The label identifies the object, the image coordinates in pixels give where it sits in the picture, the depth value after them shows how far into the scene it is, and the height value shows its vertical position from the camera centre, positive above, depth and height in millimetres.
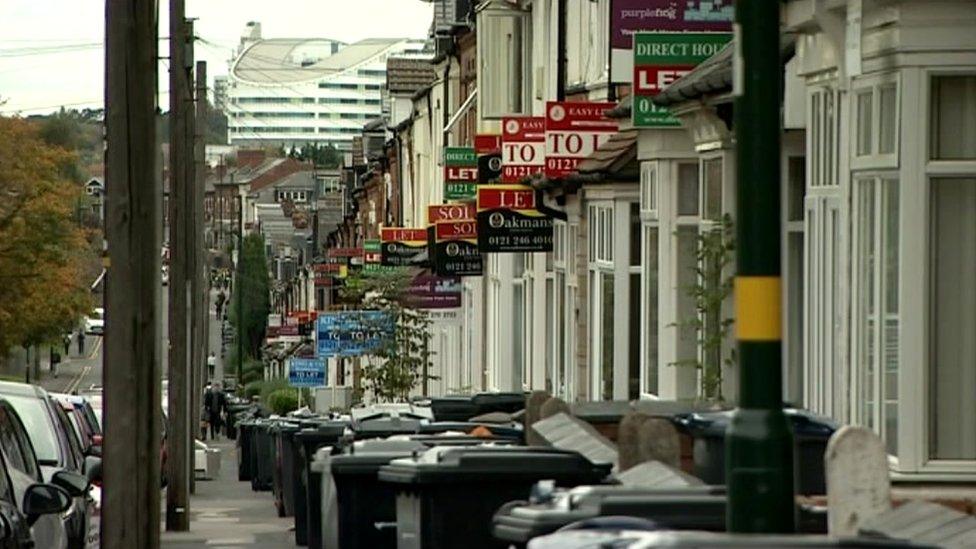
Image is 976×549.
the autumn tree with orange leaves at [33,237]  95375 +294
